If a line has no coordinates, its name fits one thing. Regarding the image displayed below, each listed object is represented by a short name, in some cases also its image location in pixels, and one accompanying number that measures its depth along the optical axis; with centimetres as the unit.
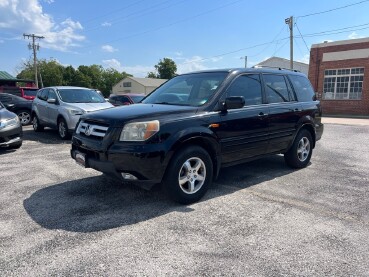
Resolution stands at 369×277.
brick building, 2317
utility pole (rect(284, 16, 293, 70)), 2720
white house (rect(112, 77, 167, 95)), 6072
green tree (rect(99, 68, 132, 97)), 8431
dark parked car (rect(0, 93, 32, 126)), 1301
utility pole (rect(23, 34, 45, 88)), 5131
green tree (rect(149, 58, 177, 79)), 7862
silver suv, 939
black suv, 388
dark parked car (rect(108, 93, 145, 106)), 1758
